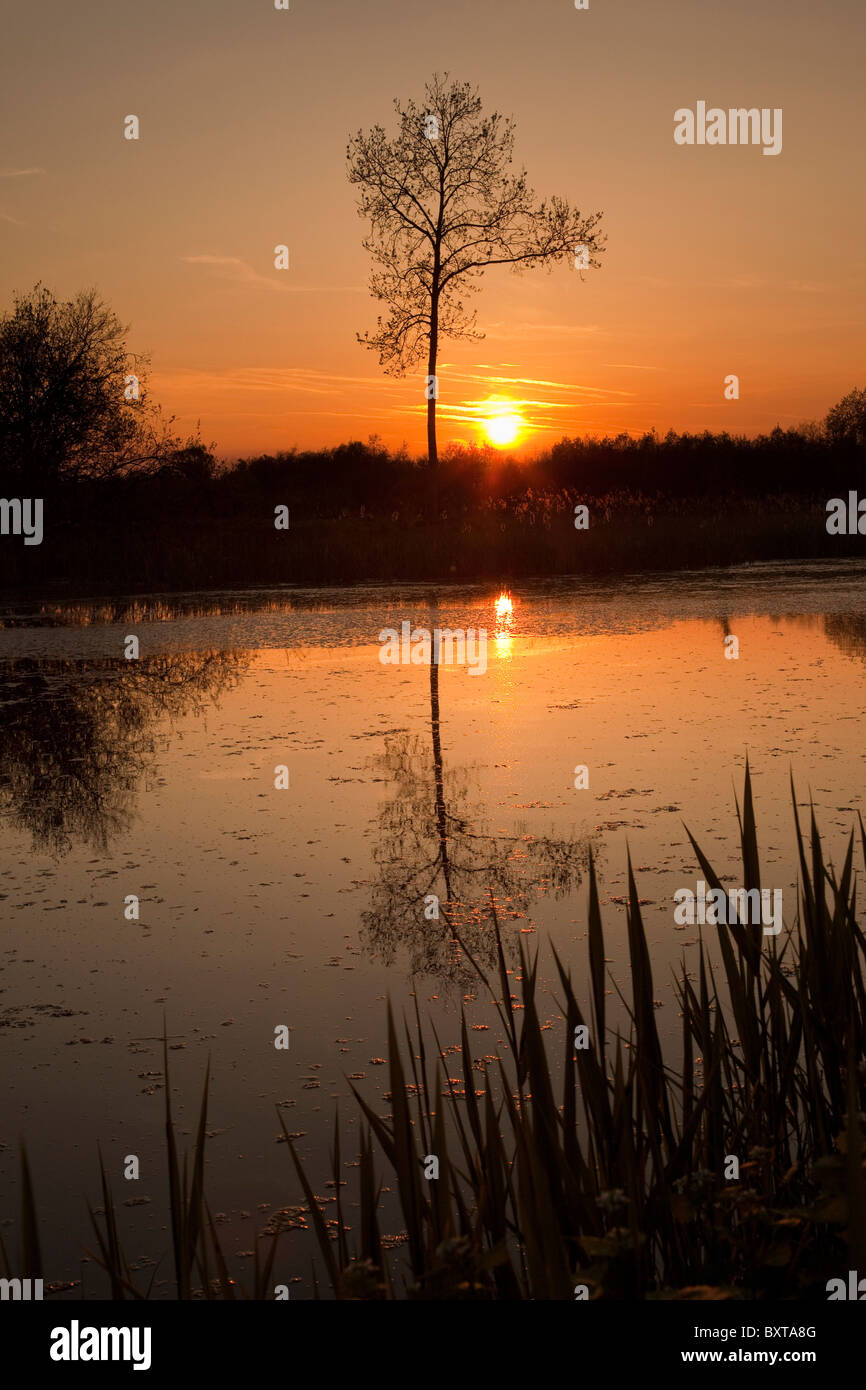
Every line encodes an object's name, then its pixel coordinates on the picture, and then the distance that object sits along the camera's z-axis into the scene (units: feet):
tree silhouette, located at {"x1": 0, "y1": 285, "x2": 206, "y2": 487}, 62.08
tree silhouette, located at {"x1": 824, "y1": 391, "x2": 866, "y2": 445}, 144.56
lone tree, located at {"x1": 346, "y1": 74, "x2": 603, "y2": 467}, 63.16
